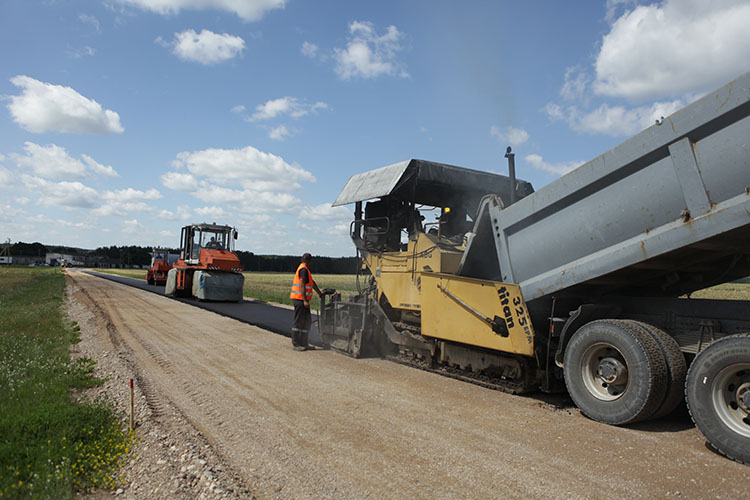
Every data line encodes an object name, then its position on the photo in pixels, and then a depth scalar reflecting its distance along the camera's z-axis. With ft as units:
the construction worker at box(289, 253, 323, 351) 27.66
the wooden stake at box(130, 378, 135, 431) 13.63
